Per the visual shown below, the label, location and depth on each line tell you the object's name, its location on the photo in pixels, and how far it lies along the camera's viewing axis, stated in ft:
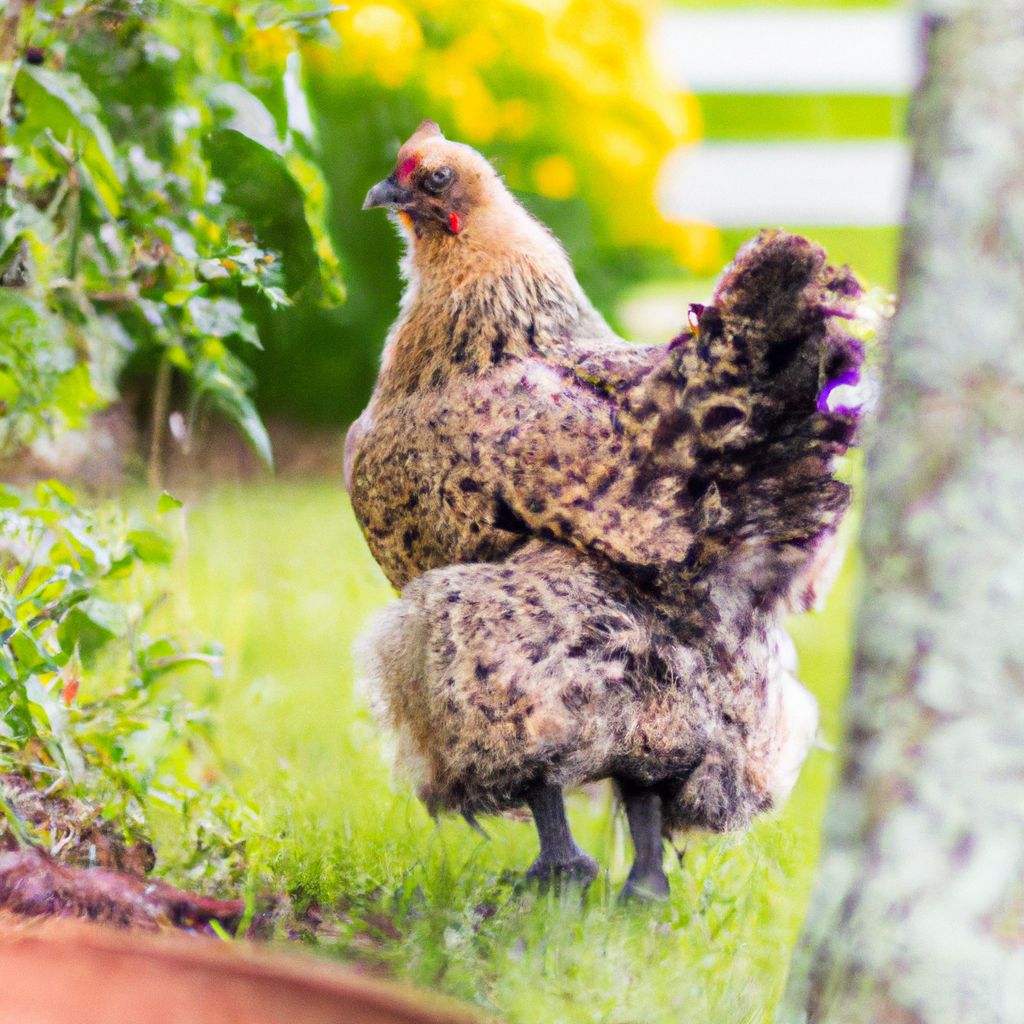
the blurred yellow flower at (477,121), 35.55
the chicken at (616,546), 15.53
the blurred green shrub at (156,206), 18.31
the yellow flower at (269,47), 20.45
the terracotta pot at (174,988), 8.77
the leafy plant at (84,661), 16.02
